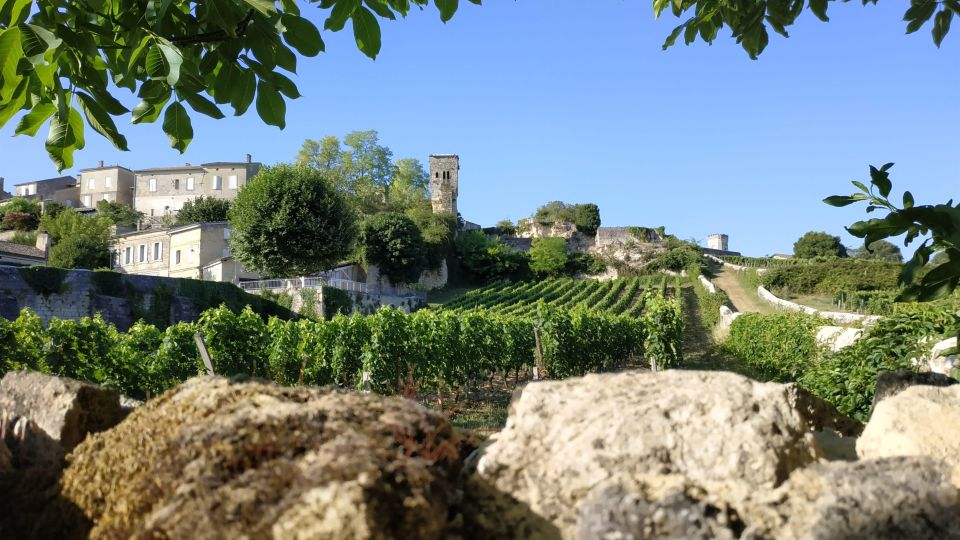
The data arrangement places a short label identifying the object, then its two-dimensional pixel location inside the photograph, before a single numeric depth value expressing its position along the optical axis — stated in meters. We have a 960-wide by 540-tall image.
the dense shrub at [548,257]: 70.88
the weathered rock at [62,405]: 2.17
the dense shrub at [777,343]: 16.55
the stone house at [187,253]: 47.97
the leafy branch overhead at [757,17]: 4.52
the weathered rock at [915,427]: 1.88
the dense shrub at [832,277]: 47.94
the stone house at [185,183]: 81.81
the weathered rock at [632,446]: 1.56
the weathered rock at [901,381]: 2.54
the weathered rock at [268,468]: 1.35
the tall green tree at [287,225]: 42.12
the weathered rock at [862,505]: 1.41
